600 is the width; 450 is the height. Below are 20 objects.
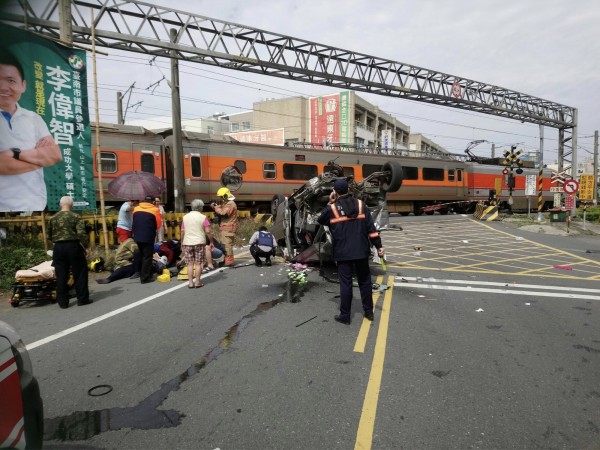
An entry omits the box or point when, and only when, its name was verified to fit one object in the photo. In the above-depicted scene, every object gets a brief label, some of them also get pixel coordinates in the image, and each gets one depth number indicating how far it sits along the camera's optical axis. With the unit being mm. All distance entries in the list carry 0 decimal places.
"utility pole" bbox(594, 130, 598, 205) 43175
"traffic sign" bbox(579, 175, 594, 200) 40188
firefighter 8742
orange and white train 14484
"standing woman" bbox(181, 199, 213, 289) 7145
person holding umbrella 7371
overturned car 7926
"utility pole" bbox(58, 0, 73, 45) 8710
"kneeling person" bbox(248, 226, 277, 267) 8914
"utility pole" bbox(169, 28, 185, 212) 13422
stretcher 6195
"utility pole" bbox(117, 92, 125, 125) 24016
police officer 5094
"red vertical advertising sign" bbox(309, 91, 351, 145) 44000
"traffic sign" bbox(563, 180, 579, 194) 16297
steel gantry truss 12962
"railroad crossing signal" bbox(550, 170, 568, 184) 21331
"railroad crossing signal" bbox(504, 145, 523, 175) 23734
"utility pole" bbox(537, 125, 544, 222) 38125
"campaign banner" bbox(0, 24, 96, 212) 7785
